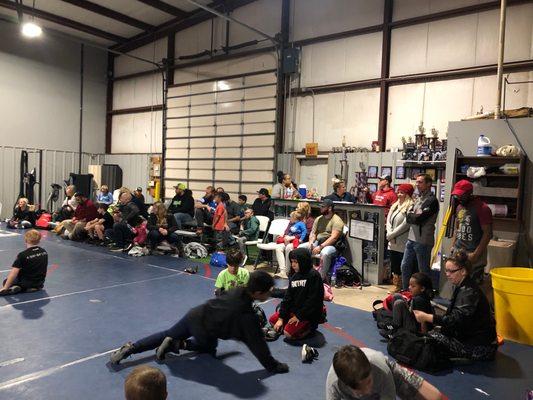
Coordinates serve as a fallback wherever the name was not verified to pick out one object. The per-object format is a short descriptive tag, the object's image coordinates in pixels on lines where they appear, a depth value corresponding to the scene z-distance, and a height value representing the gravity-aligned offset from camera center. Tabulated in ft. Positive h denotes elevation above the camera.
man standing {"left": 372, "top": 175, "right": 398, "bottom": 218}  25.39 -0.56
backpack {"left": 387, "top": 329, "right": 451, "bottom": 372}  11.91 -4.82
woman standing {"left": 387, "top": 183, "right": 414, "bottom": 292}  19.93 -2.07
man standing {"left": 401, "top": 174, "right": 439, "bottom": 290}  17.97 -1.51
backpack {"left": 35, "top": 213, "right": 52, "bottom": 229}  39.83 -4.85
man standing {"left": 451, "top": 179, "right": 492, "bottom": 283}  15.96 -1.43
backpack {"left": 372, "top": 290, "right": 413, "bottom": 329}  14.82 -4.69
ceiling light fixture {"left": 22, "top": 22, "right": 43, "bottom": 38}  33.73 +11.45
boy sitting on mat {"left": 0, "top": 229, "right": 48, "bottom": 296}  17.79 -4.34
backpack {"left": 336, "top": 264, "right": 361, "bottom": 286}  21.68 -4.79
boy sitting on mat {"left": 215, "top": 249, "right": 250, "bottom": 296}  15.51 -3.66
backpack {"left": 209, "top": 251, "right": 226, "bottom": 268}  25.68 -5.05
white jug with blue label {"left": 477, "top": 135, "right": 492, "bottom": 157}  18.42 +1.89
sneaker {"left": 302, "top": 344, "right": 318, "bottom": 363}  12.44 -5.17
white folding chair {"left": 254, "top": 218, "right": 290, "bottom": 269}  24.75 -2.81
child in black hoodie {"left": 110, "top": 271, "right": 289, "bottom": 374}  10.93 -3.97
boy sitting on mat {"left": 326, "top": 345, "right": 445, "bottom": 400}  5.88 -3.06
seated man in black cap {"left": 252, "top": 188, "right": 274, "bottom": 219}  30.94 -1.81
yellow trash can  13.91 -3.93
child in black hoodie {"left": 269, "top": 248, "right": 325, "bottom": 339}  13.99 -3.90
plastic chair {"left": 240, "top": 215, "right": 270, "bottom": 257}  27.96 -2.87
